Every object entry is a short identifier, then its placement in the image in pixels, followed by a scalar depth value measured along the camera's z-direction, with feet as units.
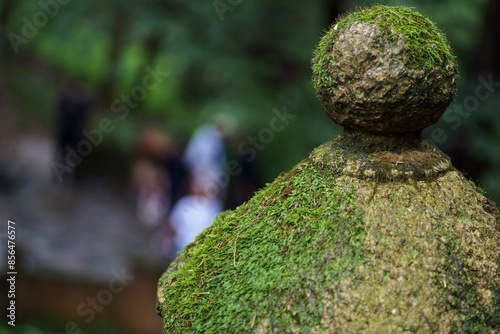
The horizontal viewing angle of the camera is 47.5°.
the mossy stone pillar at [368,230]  6.76
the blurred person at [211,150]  24.86
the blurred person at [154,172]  33.42
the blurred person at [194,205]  23.36
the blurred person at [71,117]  40.29
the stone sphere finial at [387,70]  7.19
